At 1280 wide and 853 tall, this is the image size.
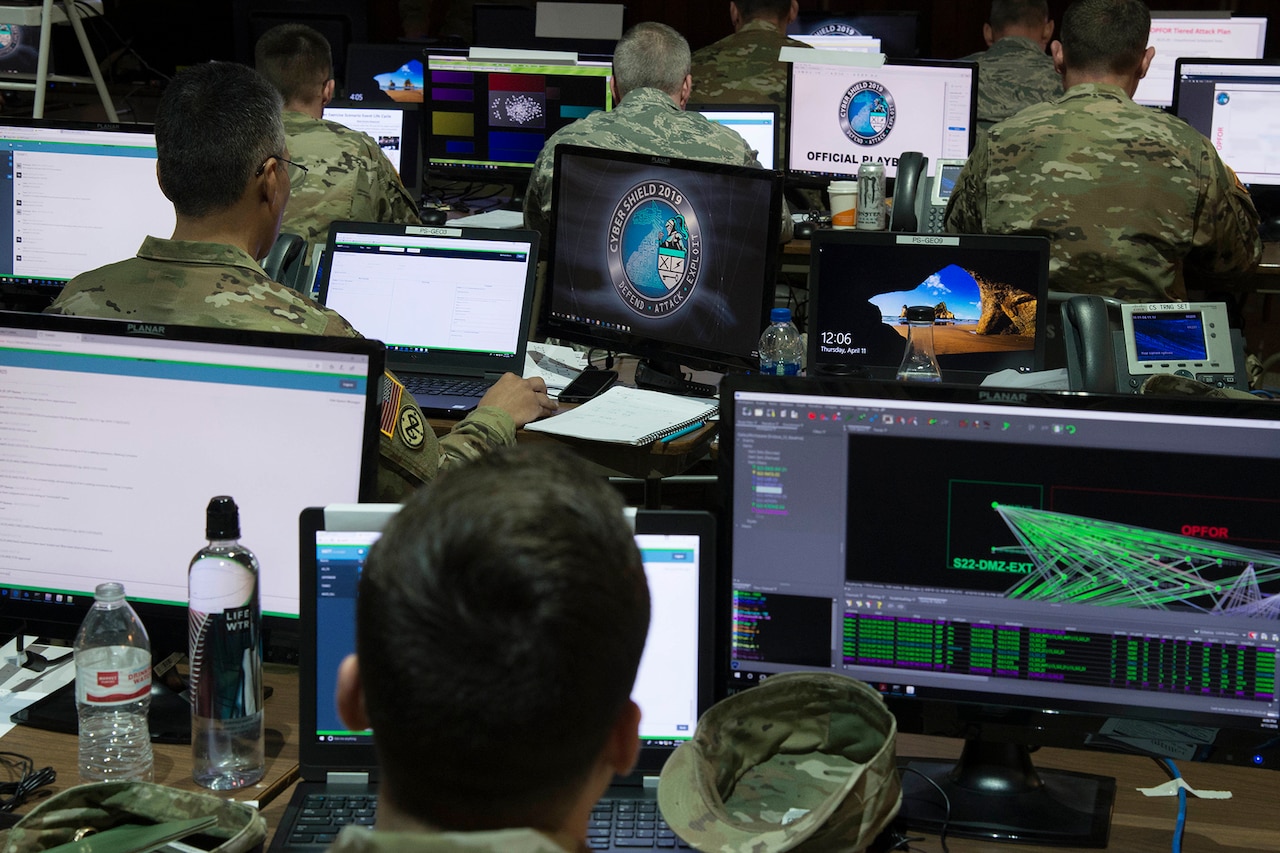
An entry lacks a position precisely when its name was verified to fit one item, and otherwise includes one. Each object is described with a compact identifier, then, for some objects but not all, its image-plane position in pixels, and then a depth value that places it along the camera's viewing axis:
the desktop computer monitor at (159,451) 1.48
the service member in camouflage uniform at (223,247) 1.90
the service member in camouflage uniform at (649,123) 3.88
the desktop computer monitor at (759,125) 4.90
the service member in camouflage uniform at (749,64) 5.88
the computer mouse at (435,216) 4.70
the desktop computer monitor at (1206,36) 6.93
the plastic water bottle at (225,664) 1.40
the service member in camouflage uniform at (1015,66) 5.91
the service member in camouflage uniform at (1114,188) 3.38
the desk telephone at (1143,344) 2.07
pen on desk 2.59
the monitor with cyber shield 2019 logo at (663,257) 2.79
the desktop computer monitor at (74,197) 3.13
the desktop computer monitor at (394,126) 5.12
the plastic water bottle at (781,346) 2.81
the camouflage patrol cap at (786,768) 1.13
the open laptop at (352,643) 1.31
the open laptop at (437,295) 2.92
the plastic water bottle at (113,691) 1.40
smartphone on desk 2.93
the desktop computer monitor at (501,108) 5.04
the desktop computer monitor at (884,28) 7.82
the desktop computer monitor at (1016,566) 1.28
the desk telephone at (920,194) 4.08
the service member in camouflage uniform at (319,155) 3.86
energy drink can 4.46
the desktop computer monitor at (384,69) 6.19
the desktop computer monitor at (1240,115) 4.78
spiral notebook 2.59
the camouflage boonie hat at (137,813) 1.21
